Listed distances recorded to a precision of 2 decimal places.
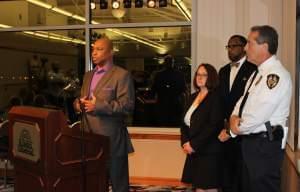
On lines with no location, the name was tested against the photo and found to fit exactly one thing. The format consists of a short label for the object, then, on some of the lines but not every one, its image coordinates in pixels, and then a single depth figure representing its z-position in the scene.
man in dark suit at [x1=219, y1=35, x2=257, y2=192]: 3.96
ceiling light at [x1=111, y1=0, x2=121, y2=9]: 6.08
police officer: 2.89
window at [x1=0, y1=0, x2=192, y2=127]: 5.92
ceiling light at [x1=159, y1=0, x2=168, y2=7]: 5.91
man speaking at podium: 3.98
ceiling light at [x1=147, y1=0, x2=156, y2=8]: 5.95
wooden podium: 3.05
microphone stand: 3.25
